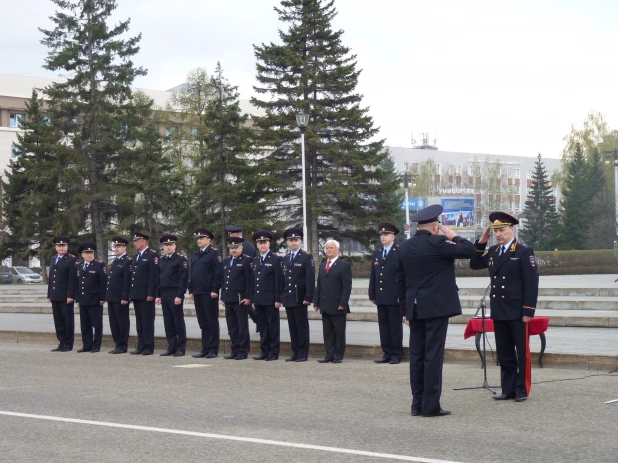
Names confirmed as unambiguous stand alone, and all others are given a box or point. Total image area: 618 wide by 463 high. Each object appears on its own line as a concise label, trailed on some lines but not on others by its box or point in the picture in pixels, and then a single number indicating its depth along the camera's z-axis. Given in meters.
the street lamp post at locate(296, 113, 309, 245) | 38.00
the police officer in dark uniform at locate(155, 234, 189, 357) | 15.64
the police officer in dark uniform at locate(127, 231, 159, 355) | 16.03
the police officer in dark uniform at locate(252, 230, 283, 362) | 14.78
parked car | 66.44
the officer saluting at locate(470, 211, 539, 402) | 9.61
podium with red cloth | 11.16
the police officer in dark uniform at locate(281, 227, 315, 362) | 14.43
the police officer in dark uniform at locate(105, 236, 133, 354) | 16.42
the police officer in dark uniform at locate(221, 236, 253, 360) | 15.11
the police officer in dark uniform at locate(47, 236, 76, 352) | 17.14
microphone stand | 10.29
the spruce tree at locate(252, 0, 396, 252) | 50.06
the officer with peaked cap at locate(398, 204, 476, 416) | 8.84
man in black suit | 13.93
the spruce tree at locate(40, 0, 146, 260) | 51.62
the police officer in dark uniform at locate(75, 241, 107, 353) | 16.70
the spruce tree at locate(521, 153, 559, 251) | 89.81
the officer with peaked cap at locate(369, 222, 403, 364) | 13.59
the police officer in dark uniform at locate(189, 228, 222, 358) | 15.41
